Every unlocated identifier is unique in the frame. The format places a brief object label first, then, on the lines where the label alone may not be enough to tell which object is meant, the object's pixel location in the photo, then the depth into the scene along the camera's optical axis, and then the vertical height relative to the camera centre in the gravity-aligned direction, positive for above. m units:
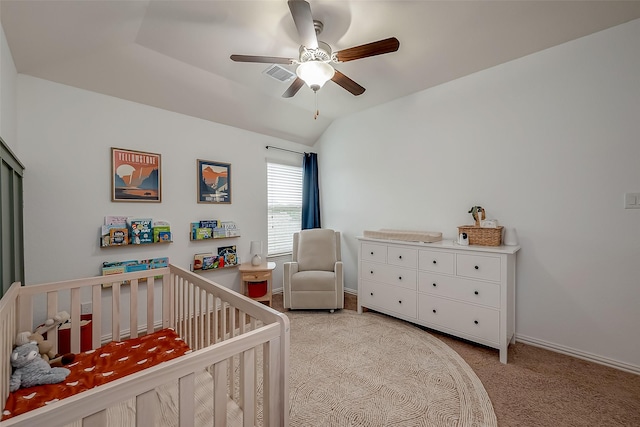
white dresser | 2.20 -0.70
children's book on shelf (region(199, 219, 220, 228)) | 3.16 -0.11
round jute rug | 1.60 -1.21
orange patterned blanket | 1.21 -0.83
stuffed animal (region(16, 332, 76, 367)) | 1.45 -0.75
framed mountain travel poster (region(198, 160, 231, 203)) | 3.17 +0.40
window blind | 3.96 +0.13
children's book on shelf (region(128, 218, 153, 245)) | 2.63 -0.16
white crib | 0.73 -0.54
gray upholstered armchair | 3.13 -0.88
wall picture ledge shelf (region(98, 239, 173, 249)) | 2.48 -0.30
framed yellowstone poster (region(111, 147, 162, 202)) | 2.56 +0.39
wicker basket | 2.40 -0.21
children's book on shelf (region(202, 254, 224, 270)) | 3.14 -0.57
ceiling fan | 1.64 +1.09
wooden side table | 3.19 -0.75
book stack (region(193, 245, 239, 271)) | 3.10 -0.54
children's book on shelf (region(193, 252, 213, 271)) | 3.08 -0.54
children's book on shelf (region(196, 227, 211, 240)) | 3.10 -0.22
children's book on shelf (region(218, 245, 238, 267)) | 3.32 -0.51
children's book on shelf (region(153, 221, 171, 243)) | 2.78 -0.18
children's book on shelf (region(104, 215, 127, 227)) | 2.52 -0.05
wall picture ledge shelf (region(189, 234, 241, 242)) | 3.07 -0.29
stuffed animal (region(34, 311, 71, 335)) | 1.66 -0.68
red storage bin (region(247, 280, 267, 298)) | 3.28 -0.93
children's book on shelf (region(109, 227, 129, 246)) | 2.50 -0.20
